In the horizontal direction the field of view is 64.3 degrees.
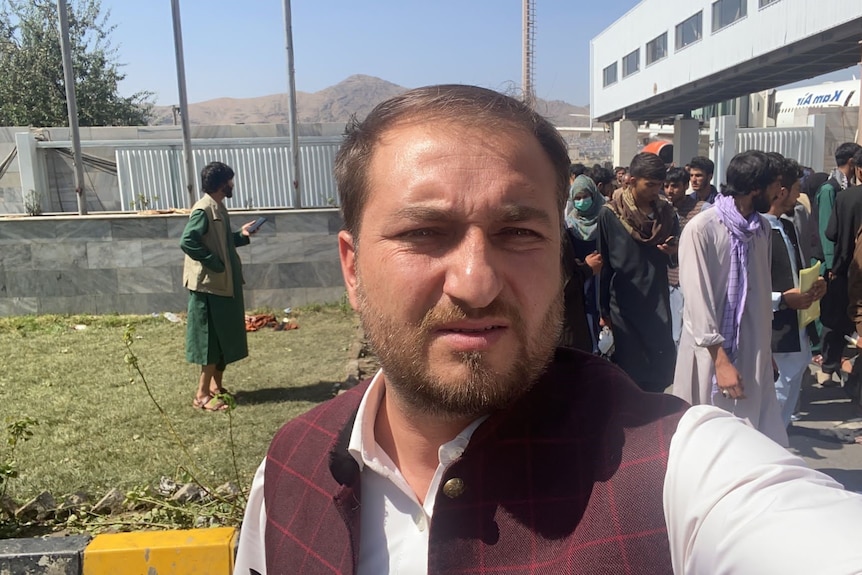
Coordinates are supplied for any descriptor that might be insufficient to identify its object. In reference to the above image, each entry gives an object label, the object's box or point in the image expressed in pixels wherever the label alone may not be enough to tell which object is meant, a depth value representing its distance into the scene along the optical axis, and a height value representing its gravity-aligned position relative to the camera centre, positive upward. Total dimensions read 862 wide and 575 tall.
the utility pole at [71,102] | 8.63 +0.97
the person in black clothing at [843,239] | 5.33 -0.69
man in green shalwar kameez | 5.38 -0.88
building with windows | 17.42 +3.34
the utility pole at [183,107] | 8.99 +0.88
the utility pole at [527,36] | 22.89 +4.44
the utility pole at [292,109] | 9.15 +0.84
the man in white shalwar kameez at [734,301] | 3.44 -0.73
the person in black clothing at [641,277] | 4.13 -0.71
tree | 21.81 +3.51
